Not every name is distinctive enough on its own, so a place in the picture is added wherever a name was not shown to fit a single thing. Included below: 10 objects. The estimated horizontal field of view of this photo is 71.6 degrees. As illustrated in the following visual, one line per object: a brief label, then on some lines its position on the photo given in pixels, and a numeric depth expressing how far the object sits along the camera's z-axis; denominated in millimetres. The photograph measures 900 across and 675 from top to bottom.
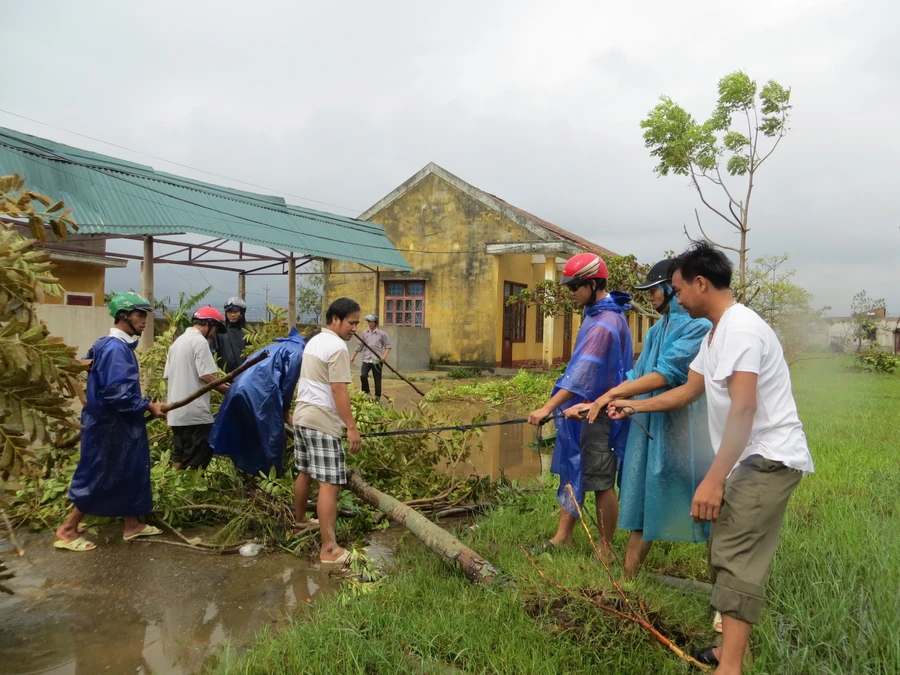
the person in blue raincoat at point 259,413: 4652
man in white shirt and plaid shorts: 4262
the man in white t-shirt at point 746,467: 2350
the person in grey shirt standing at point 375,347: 11438
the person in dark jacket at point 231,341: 6652
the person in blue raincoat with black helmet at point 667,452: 3238
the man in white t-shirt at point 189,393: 5266
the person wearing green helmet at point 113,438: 4305
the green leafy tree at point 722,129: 13359
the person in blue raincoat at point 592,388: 3807
